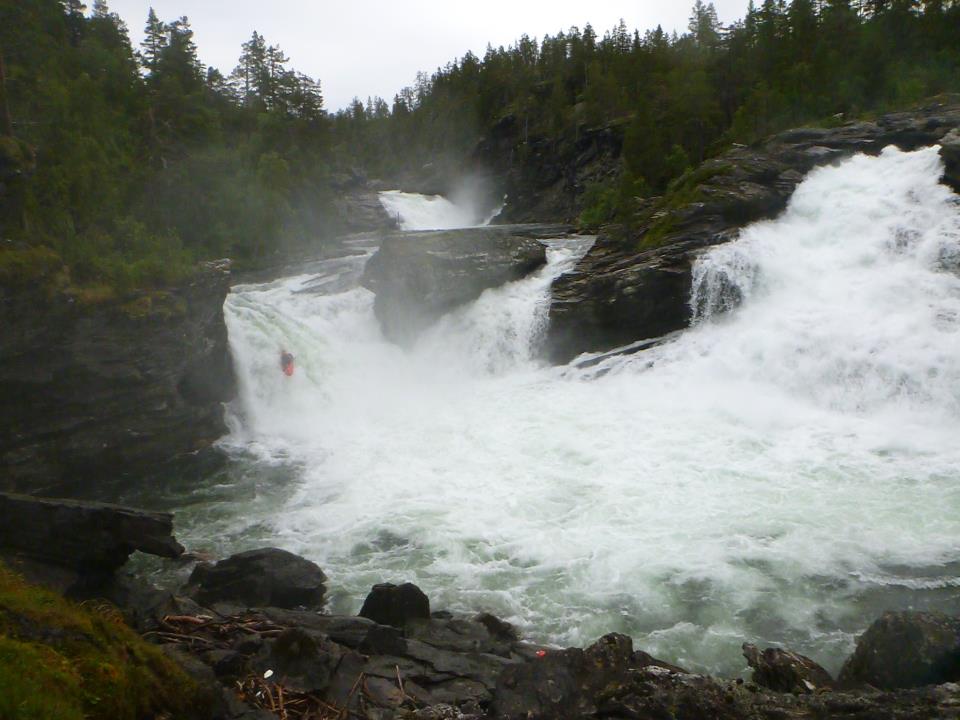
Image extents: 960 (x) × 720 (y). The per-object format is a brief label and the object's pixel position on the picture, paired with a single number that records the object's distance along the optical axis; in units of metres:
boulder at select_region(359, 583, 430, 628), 9.64
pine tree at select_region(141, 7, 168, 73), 45.72
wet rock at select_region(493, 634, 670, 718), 6.33
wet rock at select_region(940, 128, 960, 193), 20.77
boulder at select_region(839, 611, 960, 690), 7.02
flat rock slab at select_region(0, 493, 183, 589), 10.91
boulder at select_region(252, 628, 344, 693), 6.84
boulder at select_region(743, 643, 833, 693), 6.94
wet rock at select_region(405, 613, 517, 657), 8.78
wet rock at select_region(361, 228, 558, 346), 24.33
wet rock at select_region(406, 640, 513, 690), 7.91
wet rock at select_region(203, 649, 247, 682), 6.86
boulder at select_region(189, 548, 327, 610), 10.58
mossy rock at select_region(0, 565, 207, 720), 4.31
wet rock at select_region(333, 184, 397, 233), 49.53
